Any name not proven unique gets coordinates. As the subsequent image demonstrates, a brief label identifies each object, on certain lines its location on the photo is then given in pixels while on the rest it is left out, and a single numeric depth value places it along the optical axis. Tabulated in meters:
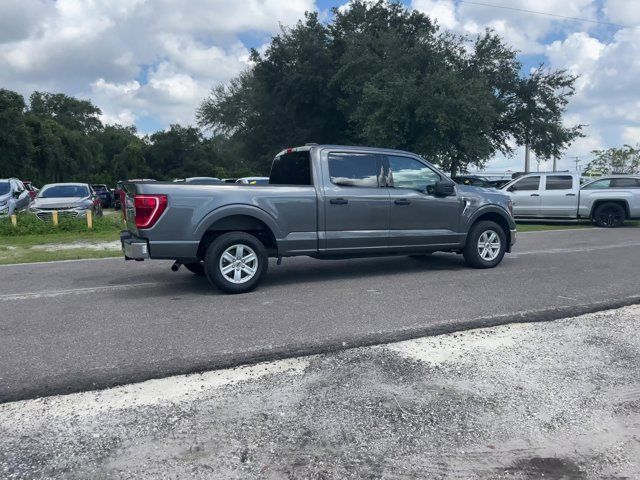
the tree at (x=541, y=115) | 32.66
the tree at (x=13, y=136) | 35.72
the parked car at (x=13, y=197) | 17.67
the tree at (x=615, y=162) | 50.03
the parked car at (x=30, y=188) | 23.70
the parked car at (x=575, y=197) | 18.09
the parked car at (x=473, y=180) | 25.65
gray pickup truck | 7.32
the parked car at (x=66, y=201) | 17.84
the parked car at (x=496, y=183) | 24.01
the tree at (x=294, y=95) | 34.94
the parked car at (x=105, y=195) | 31.97
